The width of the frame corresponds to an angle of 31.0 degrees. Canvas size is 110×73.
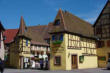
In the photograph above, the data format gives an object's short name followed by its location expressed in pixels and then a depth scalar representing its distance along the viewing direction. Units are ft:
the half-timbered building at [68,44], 101.30
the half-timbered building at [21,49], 125.93
